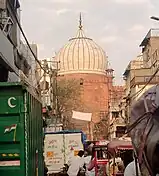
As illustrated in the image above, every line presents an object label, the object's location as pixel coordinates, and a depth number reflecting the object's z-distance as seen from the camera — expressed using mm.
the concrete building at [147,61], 38189
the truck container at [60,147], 18217
